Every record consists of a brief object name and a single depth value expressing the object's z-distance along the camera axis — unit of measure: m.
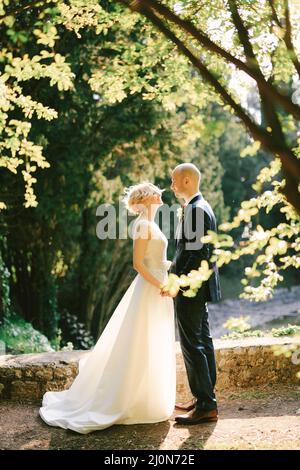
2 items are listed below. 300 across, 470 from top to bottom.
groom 4.44
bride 4.50
